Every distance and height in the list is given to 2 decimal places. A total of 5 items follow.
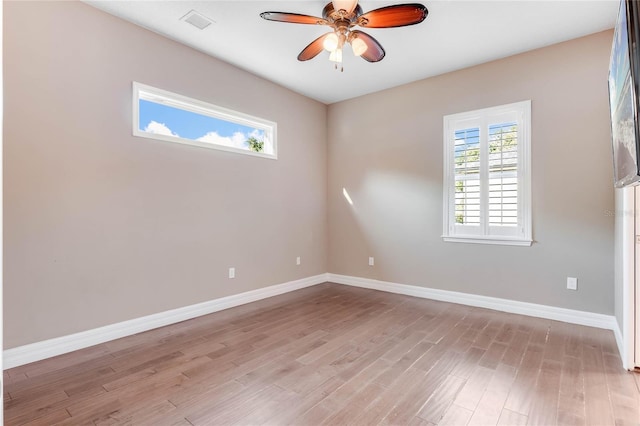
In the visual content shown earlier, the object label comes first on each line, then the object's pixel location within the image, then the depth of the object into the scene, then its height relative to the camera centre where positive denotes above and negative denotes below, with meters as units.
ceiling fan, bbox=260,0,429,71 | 2.59 +1.51
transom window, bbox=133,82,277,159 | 3.42 +1.02
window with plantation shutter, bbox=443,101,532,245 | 3.83 +0.44
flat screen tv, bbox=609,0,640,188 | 1.50 +0.62
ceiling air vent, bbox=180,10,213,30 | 3.14 +1.81
